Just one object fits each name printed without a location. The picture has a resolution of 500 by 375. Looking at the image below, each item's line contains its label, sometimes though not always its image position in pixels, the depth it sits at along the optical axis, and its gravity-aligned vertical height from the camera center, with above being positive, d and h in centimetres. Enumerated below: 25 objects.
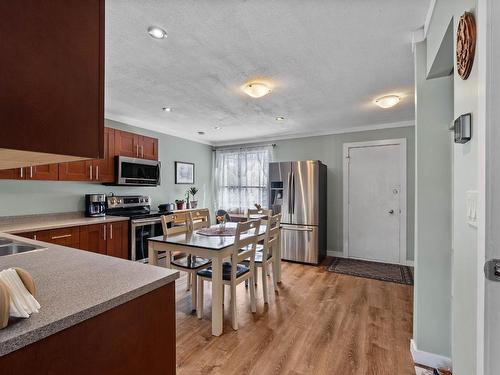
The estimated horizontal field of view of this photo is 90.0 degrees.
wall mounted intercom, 91 +22
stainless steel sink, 156 -37
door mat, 348 -125
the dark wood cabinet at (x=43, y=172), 280 +18
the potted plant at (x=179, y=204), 469 -30
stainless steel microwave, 362 +26
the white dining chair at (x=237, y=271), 225 -82
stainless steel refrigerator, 411 -32
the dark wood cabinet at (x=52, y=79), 60 +29
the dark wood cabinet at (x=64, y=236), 262 -53
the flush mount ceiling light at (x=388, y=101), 293 +104
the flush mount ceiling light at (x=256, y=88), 254 +102
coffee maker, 341 -23
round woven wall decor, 85 +52
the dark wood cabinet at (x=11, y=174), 264 +15
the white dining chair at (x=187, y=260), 254 -78
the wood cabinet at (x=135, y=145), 368 +67
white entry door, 407 -22
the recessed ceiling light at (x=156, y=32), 170 +109
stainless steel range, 352 -47
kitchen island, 66 -41
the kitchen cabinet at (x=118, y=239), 325 -69
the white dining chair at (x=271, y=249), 275 -74
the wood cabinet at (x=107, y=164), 342 +34
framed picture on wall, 485 +31
